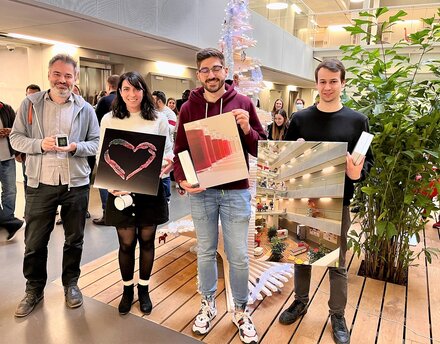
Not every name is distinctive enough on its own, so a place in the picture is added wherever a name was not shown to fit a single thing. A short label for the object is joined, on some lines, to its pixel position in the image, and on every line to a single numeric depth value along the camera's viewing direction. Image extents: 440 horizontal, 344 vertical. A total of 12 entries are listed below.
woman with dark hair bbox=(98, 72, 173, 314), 2.08
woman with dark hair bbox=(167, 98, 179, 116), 6.65
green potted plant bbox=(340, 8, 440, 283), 2.45
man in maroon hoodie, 1.81
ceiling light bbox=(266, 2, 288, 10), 9.46
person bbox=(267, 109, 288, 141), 5.57
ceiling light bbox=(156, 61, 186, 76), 7.77
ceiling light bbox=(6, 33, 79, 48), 5.11
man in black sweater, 1.85
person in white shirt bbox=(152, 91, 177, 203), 4.25
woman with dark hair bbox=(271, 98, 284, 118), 6.14
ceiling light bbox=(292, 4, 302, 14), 11.07
